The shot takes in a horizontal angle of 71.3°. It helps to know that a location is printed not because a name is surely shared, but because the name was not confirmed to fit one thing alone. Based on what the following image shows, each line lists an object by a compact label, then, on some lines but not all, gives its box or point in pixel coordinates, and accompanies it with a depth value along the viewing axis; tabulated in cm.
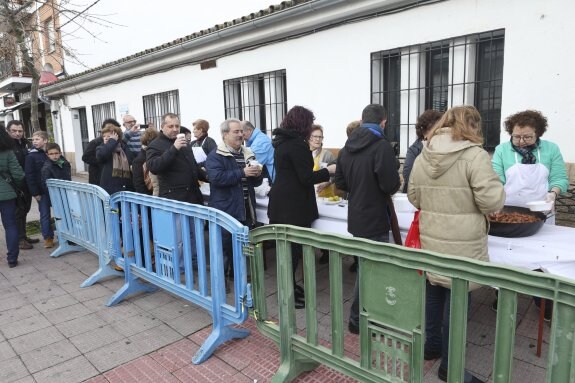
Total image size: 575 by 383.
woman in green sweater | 322
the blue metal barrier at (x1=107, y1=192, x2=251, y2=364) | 272
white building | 443
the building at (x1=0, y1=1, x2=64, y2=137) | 614
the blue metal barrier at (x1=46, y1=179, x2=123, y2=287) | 418
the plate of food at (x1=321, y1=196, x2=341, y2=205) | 368
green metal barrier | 145
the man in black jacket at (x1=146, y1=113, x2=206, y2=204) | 396
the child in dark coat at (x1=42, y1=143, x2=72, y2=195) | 544
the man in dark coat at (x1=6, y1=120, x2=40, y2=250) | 566
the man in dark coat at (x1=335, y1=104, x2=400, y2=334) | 280
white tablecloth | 220
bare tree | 597
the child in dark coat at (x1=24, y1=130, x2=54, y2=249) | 541
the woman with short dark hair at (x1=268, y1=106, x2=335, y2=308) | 322
